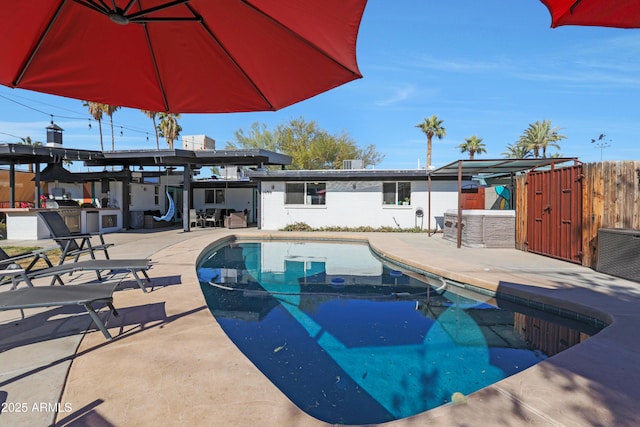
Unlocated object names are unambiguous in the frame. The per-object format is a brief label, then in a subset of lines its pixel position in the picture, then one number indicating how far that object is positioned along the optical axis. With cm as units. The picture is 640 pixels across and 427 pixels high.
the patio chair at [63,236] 571
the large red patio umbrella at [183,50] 224
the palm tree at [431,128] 3312
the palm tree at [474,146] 3684
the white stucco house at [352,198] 1518
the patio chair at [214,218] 1731
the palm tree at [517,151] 3611
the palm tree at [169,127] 2920
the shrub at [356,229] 1496
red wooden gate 702
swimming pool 285
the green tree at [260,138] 3456
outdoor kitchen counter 1127
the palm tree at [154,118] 3146
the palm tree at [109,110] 2855
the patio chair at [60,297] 275
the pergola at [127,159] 1205
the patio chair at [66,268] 377
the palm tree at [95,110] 2923
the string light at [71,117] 1857
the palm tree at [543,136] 3362
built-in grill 1209
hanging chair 1396
